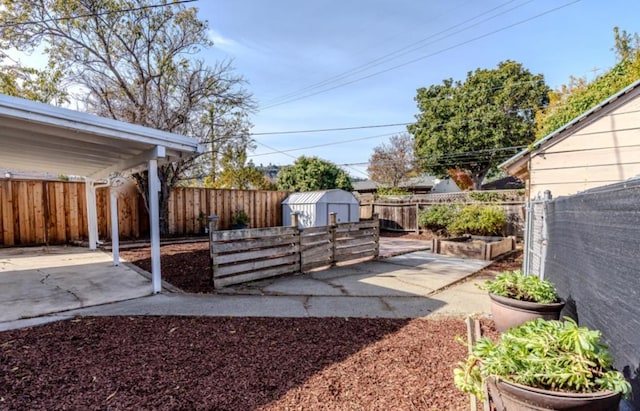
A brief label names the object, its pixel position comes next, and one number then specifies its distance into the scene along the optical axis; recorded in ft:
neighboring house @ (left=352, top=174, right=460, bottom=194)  91.56
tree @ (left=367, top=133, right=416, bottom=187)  90.68
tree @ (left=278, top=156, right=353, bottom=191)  62.75
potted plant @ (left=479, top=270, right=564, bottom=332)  8.33
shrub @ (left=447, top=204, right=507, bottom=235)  31.24
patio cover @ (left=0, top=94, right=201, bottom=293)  11.35
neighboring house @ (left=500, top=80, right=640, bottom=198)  11.43
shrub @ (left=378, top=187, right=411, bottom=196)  57.05
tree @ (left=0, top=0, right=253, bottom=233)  28.78
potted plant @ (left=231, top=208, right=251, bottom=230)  37.73
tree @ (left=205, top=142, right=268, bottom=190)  40.78
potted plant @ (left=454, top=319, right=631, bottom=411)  4.16
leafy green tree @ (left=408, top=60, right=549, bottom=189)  71.72
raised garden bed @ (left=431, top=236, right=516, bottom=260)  23.47
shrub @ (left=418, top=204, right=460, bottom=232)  36.14
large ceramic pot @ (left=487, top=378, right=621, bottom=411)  4.09
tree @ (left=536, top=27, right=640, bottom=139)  17.25
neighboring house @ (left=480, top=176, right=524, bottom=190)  88.07
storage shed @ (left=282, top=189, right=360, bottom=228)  38.40
